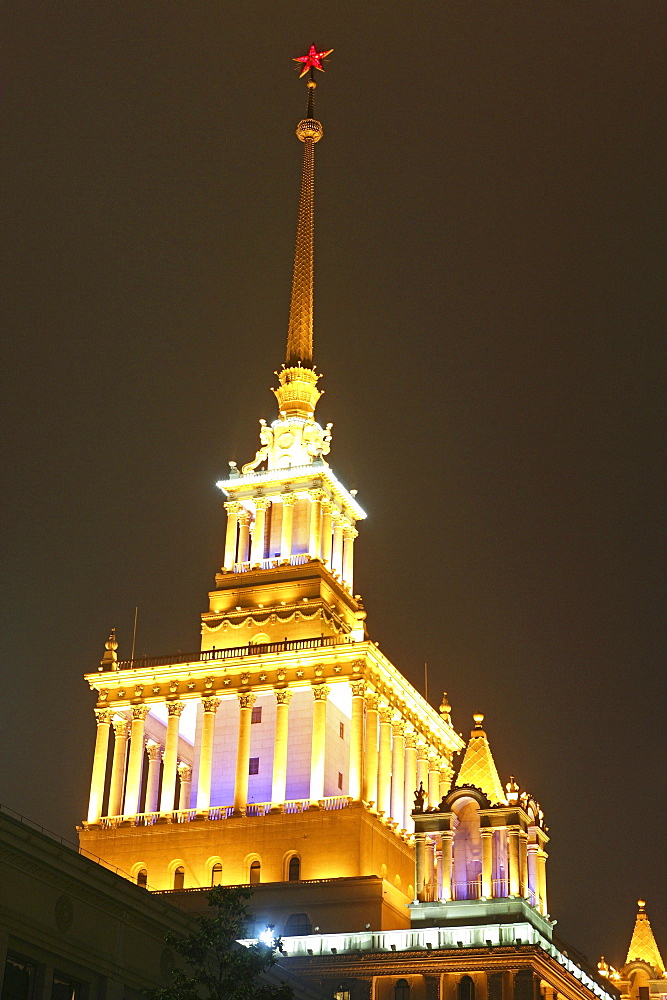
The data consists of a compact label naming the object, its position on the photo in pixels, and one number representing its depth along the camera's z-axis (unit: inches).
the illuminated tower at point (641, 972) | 4136.3
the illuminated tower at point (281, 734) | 3720.5
